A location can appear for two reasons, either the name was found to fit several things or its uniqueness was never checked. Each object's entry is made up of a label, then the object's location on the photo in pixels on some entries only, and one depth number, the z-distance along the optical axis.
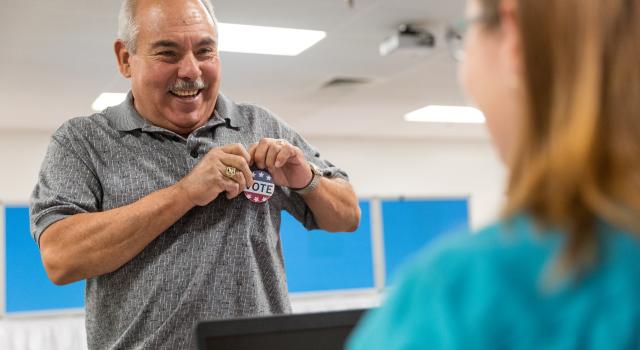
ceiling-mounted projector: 4.23
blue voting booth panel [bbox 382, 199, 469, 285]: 8.00
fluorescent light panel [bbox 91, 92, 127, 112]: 5.93
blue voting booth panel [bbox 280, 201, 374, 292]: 7.52
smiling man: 1.39
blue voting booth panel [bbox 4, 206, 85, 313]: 6.55
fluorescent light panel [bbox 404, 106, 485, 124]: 7.28
